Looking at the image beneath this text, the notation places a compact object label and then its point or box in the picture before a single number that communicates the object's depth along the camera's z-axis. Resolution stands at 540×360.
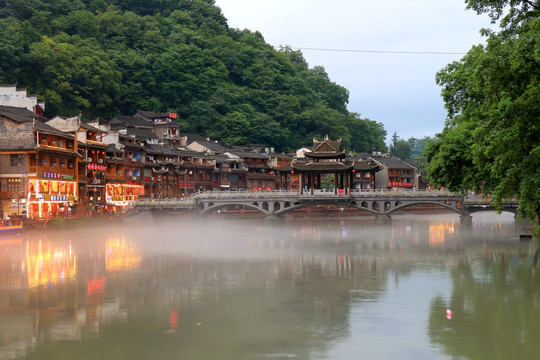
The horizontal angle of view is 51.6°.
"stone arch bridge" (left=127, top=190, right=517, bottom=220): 81.38
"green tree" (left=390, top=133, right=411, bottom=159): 191.50
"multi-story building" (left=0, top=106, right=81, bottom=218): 68.31
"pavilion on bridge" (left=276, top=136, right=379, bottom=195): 86.62
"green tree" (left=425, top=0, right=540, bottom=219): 21.77
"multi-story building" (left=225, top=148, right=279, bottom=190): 122.19
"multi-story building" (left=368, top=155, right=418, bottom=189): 138.62
